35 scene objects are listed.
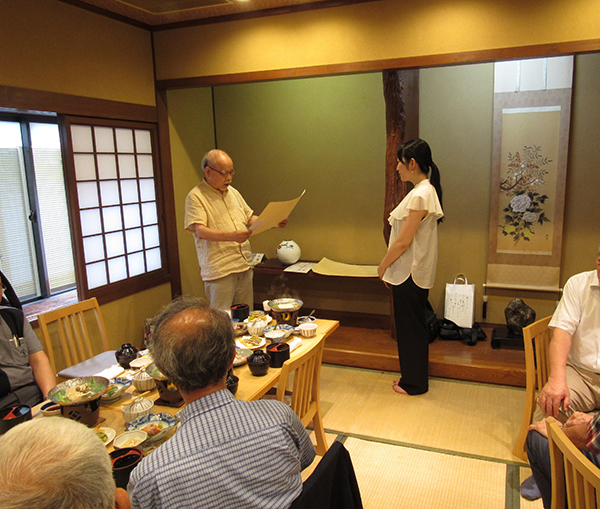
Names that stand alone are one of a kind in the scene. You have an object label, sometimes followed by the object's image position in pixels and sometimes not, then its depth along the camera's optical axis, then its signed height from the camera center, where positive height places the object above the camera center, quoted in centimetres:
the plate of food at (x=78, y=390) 163 -72
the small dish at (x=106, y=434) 153 -79
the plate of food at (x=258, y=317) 256 -74
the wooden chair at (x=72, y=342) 226 -84
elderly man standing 316 -34
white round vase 439 -67
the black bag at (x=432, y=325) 379 -117
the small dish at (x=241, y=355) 209 -77
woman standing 283 -51
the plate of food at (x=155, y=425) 155 -79
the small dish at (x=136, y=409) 165 -77
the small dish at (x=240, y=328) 244 -74
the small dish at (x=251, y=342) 227 -77
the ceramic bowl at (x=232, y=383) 182 -76
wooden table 168 -81
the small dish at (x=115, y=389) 182 -78
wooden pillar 341 +34
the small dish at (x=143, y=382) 188 -77
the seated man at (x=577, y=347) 206 -76
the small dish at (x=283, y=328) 243 -75
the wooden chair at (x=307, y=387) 180 -86
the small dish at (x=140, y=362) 206 -76
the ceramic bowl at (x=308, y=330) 242 -75
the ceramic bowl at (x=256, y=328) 241 -73
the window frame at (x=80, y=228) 321 -30
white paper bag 386 -104
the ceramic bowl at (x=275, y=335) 231 -75
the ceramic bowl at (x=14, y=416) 145 -70
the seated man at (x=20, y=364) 209 -78
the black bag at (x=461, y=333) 371 -122
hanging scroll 369 -2
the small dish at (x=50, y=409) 167 -77
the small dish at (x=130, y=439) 150 -78
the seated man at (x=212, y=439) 104 -58
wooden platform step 328 -129
